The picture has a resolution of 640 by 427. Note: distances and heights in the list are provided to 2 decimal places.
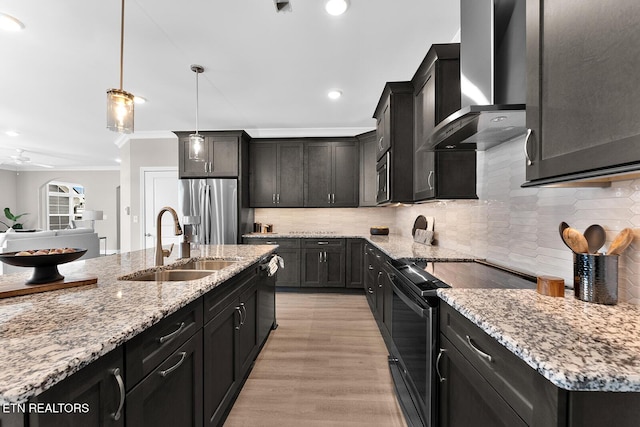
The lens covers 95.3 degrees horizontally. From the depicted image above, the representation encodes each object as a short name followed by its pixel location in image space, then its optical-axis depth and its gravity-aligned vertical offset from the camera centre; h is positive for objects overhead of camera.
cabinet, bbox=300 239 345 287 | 4.72 -0.86
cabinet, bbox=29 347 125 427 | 0.65 -0.47
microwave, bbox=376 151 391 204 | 3.24 +0.40
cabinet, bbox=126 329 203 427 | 0.95 -0.69
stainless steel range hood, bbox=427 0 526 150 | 1.52 +0.82
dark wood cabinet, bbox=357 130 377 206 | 4.73 +0.71
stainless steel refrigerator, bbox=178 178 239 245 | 4.62 +0.06
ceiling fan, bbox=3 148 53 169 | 6.72 +1.29
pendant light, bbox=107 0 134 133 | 1.76 +0.62
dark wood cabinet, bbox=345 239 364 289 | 4.68 -0.86
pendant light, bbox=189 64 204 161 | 2.73 +0.60
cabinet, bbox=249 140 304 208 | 5.05 +0.65
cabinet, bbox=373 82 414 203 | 3.05 +0.75
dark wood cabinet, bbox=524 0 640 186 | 0.77 +0.38
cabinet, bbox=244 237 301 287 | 4.75 -0.80
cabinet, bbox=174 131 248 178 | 4.75 +0.90
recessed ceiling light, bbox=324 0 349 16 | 2.06 +1.47
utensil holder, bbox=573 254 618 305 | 1.11 -0.26
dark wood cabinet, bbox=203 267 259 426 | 1.49 -0.82
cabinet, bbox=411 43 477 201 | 2.30 +0.75
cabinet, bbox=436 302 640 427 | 0.68 -0.51
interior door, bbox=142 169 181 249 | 5.46 +0.39
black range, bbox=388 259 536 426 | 1.47 -0.61
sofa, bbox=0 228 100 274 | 4.20 -0.48
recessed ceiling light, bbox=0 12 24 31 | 2.20 +1.46
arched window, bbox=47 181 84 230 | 9.85 +0.24
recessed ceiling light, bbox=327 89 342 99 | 3.61 +1.48
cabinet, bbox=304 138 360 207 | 5.01 +0.66
